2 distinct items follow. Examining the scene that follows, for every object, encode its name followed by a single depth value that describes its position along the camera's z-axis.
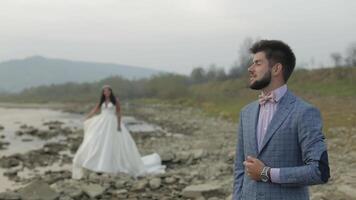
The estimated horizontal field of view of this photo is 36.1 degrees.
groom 3.37
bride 13.78
